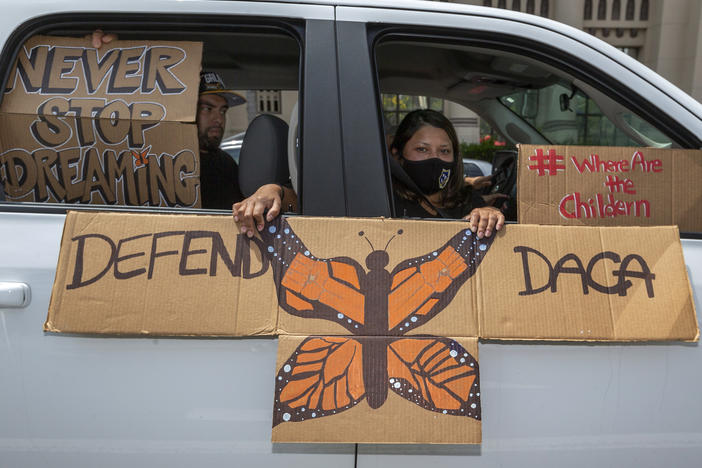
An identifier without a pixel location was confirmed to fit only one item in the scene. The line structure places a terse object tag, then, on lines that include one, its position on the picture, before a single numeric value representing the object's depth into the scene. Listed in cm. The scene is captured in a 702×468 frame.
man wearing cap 191
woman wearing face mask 175
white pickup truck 121
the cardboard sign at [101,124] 138
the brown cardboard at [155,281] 119
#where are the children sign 134
